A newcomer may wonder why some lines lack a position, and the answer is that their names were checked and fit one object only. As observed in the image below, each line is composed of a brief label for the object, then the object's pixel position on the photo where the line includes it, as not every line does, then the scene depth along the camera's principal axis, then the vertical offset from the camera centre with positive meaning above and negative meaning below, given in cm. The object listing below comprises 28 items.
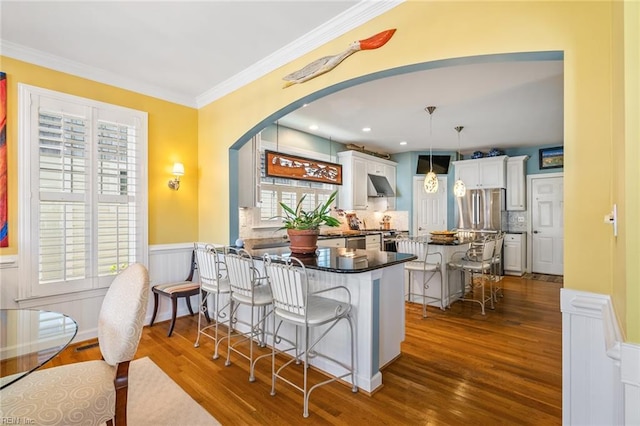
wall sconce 362 +48
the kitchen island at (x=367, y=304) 219 -72
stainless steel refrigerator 654 +4
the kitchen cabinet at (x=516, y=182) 650 +65
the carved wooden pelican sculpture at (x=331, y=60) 209 +120
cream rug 189 -132
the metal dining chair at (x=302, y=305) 196 -69
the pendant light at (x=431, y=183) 478 +47
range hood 660 +57
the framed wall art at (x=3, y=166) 266 +42
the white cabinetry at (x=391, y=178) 714 +82
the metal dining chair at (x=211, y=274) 274 -60
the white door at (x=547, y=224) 627 -26
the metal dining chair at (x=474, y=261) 401 -70
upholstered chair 122 -78
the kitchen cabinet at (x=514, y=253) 638 -89
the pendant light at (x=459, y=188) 532 +43
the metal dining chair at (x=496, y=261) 448 -73
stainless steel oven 541 -55
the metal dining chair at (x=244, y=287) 237 -63
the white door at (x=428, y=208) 724 +10
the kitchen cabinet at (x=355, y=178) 607 +70
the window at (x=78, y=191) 279 +22
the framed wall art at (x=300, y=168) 464 +76
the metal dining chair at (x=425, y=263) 396 -70
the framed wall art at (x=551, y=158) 622 +115
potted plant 276 -17
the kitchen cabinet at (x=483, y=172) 654 +90
